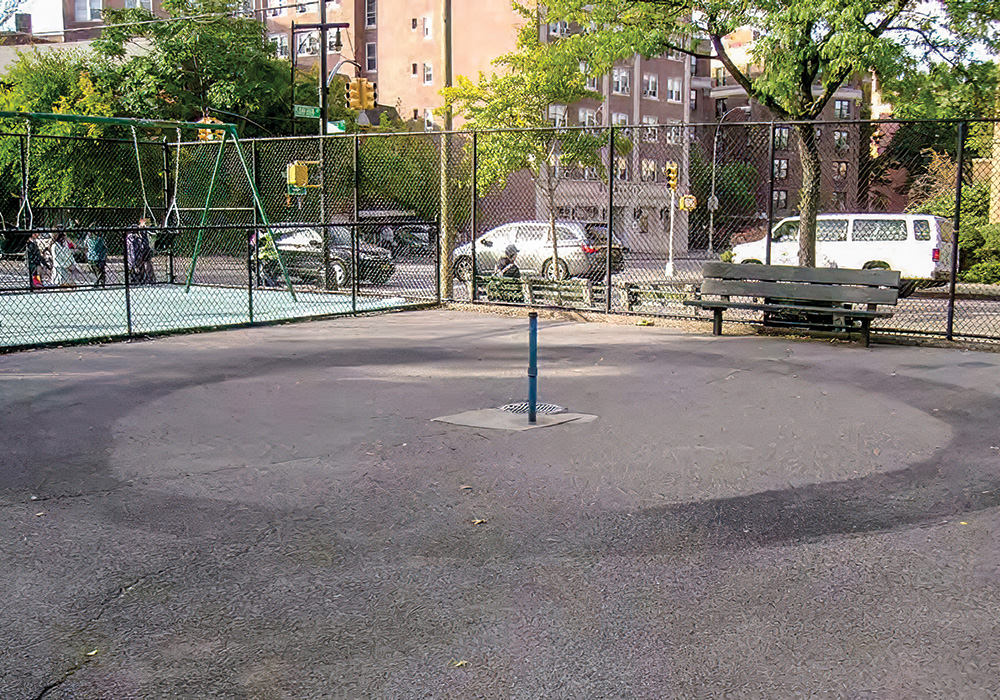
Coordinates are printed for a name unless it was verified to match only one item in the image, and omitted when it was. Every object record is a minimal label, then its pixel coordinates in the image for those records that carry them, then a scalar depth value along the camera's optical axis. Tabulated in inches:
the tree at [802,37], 607.5
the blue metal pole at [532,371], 326.6
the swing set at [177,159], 661.3
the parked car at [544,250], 914.7
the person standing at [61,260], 809.5
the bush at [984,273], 1088.2
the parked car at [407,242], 797.9
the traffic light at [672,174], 1395.2
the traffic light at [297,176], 777.1
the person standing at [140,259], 861.8
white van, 959.0
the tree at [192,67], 1665.8
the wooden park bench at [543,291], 690.2
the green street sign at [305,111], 882.8
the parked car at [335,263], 805.2
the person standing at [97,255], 795.6
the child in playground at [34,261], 754.2
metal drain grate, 361.7
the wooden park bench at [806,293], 540.4
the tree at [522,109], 1033.5
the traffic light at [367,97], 1002.1
